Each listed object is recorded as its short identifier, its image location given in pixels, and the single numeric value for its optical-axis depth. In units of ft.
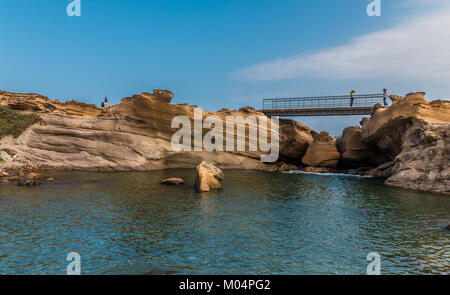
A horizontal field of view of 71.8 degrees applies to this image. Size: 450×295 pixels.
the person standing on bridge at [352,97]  166.91
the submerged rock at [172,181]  100.42
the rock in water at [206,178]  88.57
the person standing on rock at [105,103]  167.45
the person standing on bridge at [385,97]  154.73
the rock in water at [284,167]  156.33
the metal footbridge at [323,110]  164.96
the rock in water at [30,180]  88.22
